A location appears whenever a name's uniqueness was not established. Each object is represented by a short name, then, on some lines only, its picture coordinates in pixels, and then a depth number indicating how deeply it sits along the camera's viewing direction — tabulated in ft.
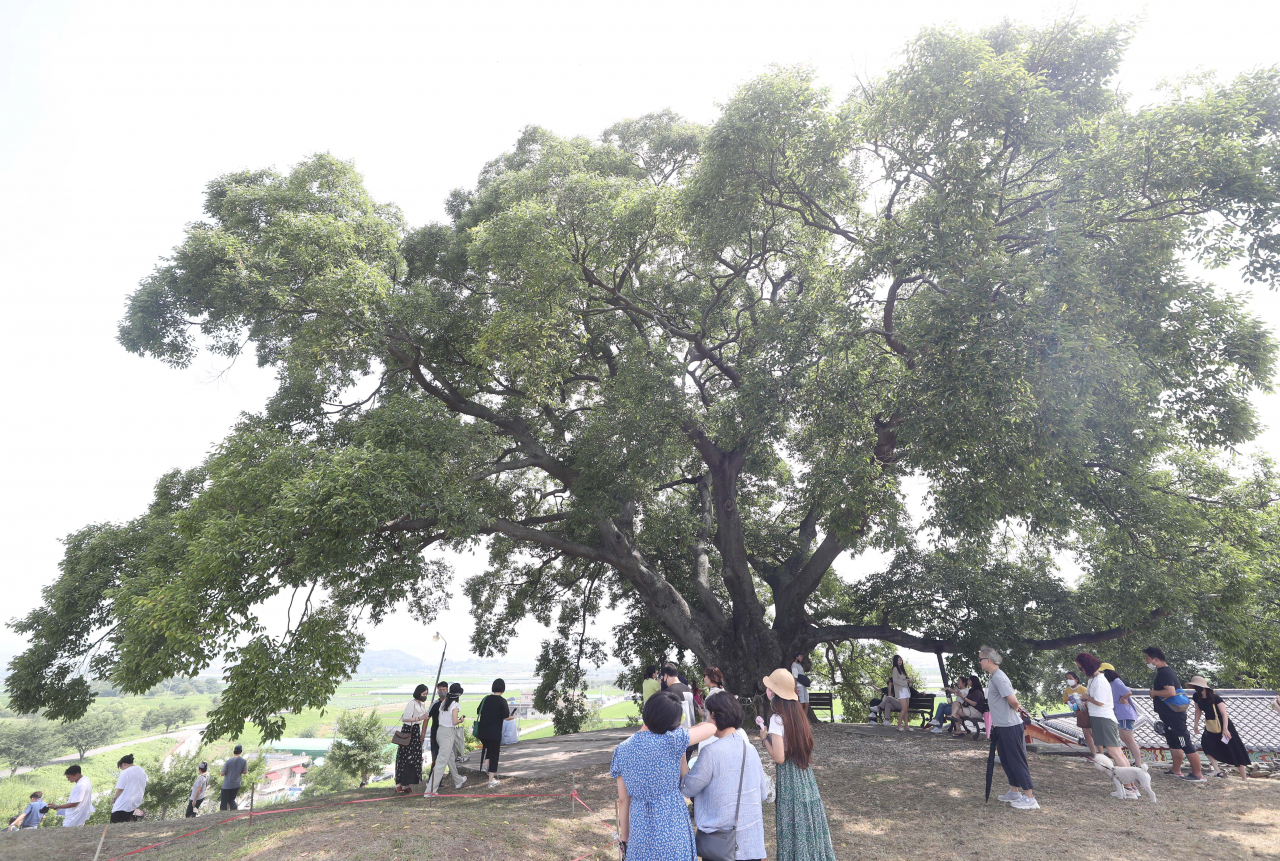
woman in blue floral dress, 9.68
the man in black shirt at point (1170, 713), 21.94
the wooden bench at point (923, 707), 40.78
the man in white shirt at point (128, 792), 25.89
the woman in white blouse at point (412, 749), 24.25
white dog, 19.13
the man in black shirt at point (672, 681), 18.87
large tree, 22.80
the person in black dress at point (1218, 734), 21.66
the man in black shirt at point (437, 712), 23.72
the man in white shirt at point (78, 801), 25.71
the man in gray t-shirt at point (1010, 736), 18.99
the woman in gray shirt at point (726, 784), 10.45
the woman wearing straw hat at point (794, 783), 11.53
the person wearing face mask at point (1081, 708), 24.08
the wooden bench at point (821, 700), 46.19
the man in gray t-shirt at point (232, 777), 31.27
